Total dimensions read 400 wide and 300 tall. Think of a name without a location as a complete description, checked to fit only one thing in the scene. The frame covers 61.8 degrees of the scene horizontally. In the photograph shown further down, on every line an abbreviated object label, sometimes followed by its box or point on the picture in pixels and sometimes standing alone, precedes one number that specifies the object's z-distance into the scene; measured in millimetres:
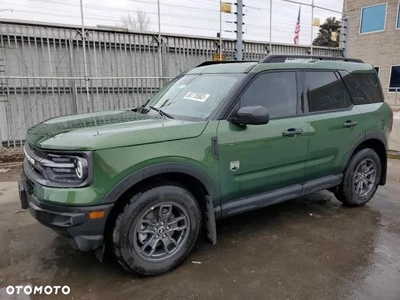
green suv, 2527
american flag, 11815
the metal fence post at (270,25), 10898
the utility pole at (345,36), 13091
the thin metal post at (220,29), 9495
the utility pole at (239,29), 9234
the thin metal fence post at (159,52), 9180
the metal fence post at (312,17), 12057
